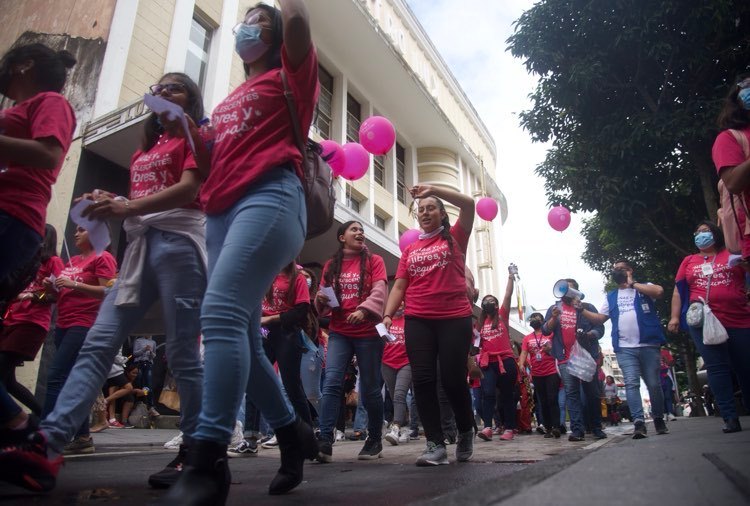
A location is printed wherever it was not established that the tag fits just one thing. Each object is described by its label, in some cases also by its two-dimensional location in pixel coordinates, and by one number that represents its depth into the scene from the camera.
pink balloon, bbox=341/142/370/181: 8.98
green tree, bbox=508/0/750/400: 9.73
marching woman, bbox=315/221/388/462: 4.04
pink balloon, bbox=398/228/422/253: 8.59
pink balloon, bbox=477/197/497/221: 11.69
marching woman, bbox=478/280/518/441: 7.32
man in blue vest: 5.48
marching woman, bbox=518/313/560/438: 7.36
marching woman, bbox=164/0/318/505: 1.67
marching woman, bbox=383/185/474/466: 3.54
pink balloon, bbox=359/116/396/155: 9.28
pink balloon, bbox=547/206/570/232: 10.97
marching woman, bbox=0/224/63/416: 3.92
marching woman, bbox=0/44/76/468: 2.26
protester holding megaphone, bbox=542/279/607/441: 6.36
